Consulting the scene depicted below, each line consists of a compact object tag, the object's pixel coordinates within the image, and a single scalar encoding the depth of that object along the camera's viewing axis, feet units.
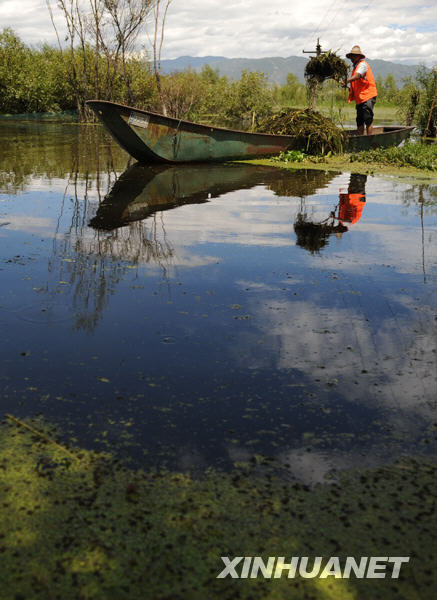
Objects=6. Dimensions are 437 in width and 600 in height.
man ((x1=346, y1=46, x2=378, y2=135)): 45.16
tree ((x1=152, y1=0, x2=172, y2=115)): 67.56
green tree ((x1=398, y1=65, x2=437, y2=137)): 74.34
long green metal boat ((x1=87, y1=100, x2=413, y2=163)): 36.52
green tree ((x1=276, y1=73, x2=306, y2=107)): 189.57
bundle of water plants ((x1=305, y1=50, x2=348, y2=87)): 49.57
